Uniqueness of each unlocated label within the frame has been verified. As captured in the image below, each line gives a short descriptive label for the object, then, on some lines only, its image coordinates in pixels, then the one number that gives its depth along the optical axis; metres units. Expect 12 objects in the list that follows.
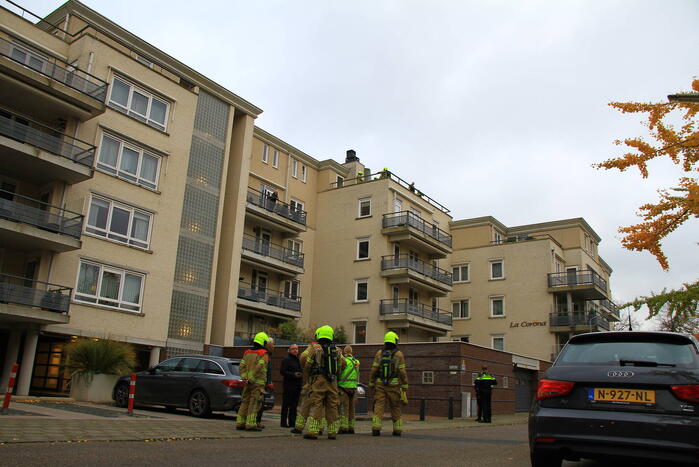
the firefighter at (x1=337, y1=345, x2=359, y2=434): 12.66
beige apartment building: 23.98
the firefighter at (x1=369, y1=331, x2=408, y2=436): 12.70
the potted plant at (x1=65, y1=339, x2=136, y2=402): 19.33
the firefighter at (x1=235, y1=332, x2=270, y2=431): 11.80
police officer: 21.03
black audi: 5.36
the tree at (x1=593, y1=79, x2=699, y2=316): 9.76
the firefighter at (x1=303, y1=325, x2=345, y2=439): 11.11
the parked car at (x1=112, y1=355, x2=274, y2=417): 15.58
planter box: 19.22
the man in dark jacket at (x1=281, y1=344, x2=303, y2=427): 13.69
